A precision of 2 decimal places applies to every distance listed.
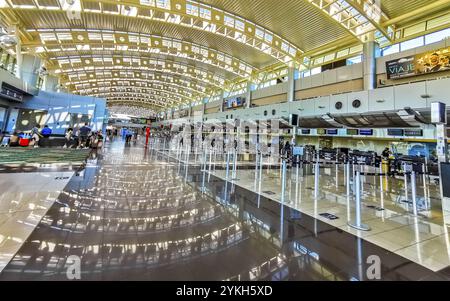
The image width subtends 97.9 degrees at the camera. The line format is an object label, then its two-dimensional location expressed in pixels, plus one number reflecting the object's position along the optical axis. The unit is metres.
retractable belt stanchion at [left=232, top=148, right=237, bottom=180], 6.09
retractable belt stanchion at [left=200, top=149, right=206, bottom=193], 4.77
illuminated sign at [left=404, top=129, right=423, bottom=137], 10.98
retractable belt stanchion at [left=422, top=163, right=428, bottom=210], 4.31
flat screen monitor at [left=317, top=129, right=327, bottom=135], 15.32
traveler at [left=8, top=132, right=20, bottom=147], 10.71
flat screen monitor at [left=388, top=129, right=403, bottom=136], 11.61
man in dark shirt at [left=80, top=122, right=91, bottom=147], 12.86
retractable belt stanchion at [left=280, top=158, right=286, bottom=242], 2.44
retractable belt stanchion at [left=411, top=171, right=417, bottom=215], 3.43
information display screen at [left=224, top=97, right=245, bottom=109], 22.61
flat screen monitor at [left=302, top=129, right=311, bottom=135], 16.27
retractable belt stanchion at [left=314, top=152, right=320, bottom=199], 4.28
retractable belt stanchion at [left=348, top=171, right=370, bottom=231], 2.72
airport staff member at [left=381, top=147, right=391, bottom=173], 10.21
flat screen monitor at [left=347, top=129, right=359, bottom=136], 13.56
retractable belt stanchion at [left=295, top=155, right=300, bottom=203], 4.23
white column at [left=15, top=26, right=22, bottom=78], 13.54
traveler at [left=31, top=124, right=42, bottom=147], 11.45
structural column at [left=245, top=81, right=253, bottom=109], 21.48
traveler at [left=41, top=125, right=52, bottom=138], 12.77
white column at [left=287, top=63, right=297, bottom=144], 16.44
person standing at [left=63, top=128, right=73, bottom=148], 12.89
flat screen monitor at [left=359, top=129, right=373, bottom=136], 12.94
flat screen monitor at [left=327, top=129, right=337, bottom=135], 14.60
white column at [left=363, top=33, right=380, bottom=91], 11.66
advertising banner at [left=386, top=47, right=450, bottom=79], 9.33
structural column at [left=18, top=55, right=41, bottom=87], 15.62
